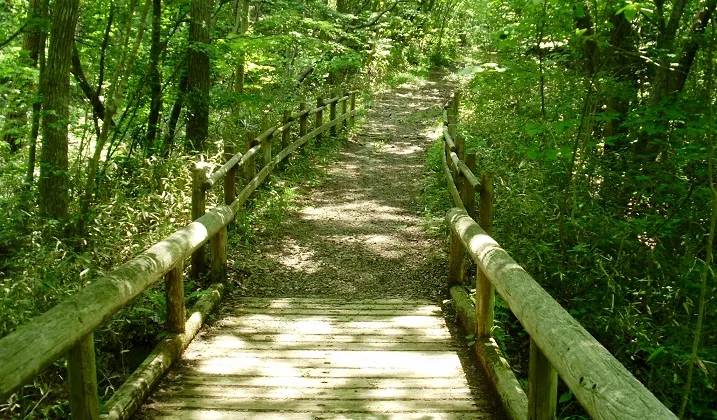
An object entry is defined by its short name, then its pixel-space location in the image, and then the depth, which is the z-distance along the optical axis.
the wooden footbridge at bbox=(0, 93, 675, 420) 2.30
